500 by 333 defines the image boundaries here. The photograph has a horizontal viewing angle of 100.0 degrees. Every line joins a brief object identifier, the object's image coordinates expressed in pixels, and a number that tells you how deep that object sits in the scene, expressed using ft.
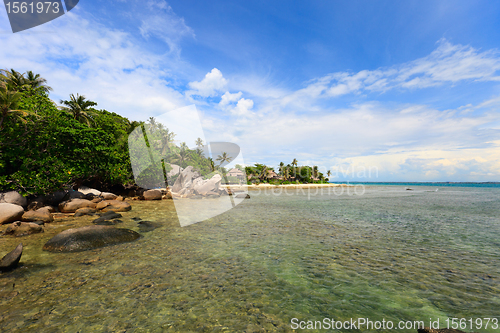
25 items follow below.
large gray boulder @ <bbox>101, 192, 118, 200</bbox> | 81.33
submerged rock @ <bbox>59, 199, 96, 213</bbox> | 55.47
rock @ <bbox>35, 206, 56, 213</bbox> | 46.03
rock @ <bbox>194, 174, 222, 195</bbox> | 131.27
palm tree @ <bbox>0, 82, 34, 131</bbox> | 44.56
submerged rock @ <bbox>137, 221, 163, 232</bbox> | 40.69
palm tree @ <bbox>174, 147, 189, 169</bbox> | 184.96
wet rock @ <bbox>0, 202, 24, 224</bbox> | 39.66
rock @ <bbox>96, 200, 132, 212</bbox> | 61.21
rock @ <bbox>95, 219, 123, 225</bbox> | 44.31
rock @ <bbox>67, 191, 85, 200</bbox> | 66.48
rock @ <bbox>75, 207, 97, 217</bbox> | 52.36
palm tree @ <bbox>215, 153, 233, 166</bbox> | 327.88
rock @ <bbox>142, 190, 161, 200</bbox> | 97.71
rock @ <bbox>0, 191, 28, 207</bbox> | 45.62
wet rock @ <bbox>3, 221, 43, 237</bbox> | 33.73
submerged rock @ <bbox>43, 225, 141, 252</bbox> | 27.55
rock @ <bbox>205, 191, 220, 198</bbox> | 130.82
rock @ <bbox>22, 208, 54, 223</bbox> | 41.47
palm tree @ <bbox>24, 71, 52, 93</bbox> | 109.22
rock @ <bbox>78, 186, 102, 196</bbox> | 77.44
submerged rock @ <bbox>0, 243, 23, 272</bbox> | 20.61
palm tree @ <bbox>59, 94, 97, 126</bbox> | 105.09
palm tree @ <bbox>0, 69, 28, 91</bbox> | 89.66
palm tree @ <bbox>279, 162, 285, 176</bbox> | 329.31
